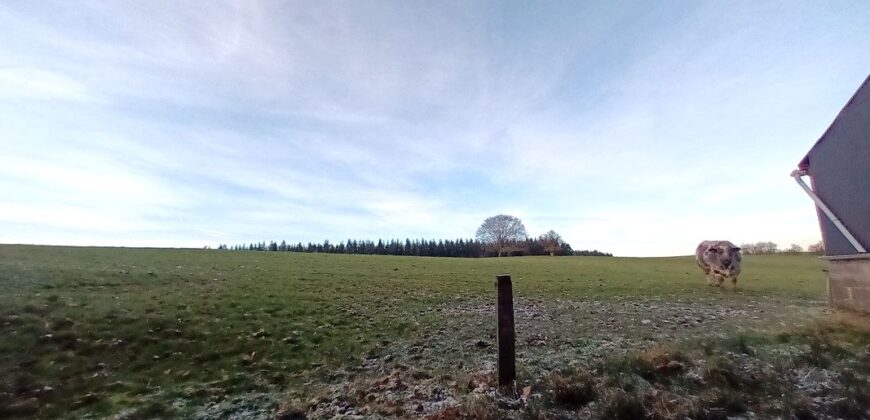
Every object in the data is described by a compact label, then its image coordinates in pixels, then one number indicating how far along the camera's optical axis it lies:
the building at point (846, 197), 13.09
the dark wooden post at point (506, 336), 7.10
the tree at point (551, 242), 97.98
